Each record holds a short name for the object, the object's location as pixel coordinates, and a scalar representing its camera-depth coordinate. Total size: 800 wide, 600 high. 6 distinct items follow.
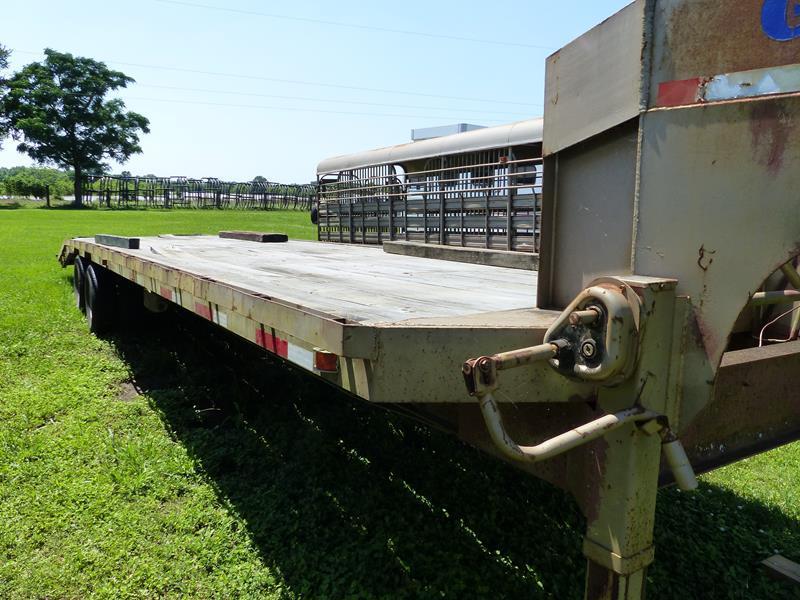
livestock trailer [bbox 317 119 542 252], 10.45
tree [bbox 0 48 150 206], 47.66
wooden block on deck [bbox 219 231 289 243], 8.51
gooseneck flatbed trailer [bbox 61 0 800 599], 1.56
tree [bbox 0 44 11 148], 48.22
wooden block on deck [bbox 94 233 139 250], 6.06
